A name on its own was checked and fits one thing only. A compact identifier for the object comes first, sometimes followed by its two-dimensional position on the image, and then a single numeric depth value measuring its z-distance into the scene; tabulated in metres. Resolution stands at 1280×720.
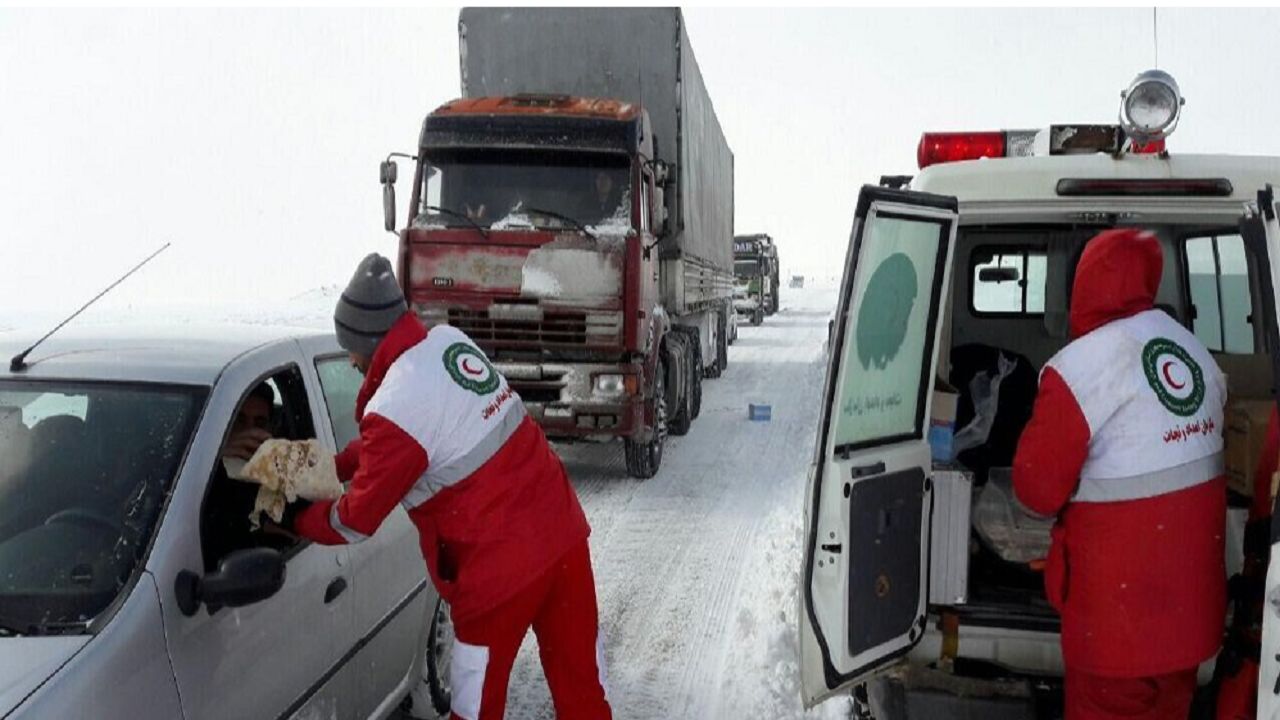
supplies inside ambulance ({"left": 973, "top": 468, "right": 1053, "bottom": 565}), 3.77
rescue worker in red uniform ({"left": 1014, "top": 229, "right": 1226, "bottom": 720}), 2.85
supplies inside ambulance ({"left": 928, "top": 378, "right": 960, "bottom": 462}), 3.83
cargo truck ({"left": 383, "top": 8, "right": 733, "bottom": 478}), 8.19
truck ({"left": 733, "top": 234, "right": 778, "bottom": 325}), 32.72
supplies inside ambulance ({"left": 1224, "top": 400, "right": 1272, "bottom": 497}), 3.29
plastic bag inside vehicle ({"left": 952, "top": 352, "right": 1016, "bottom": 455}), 4.51
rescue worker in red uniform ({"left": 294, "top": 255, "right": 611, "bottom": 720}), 2.85
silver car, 2.20
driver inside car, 2.67
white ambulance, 3.09
